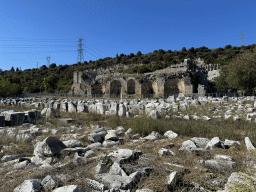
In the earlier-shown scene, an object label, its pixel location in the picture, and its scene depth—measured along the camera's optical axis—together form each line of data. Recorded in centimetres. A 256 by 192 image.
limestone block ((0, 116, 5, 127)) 602
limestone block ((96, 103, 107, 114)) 946
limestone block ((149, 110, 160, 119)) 742
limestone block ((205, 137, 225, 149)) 353
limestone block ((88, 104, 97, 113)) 983
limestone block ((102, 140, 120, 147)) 388
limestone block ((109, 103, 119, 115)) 875
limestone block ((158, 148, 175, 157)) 313
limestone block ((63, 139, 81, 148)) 369
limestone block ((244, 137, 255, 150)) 340
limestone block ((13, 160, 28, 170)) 274
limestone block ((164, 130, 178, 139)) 465
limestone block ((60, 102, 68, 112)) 1092
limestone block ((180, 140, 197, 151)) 346
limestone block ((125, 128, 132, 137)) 506
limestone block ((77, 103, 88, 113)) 1005
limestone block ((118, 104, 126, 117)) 851
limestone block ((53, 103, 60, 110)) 1152
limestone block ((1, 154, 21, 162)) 314
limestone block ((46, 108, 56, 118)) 798
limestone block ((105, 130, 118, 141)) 435
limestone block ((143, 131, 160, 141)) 455
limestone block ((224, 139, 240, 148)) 370
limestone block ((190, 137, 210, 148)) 392
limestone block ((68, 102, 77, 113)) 1046
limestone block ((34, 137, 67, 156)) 315
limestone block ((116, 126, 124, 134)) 550
